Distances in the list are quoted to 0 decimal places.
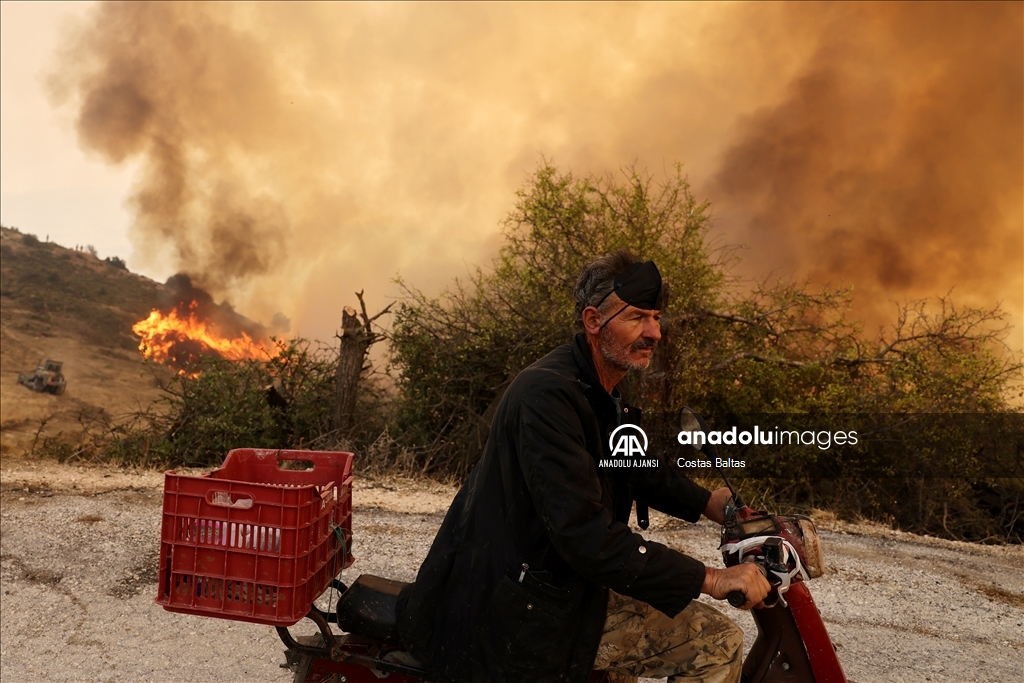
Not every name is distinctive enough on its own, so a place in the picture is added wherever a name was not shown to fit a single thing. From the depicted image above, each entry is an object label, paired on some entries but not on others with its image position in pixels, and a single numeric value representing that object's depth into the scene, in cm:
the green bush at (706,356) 1030
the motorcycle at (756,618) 248
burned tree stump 1147
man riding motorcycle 235
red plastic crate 262
